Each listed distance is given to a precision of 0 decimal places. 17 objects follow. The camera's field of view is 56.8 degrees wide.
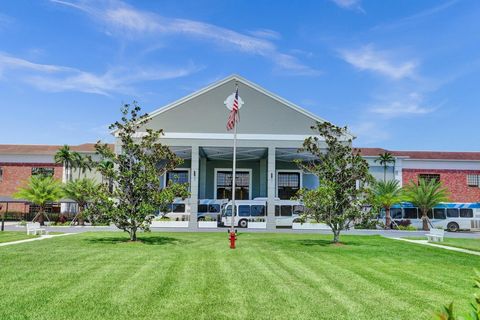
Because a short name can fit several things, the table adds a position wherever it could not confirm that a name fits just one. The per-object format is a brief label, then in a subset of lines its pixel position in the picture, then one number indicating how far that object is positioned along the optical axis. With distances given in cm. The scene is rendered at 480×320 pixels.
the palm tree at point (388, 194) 4250
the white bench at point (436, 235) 2681
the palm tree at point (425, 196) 4253
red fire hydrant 1994
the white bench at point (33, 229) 2753
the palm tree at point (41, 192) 4297
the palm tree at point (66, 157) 4819
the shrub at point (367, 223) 2312
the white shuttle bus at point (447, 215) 4375
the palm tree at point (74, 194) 4242
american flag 2992
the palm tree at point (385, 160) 4888
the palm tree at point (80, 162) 4916
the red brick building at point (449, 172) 5097
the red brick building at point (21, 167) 5103
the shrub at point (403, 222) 4433
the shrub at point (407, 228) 4248
